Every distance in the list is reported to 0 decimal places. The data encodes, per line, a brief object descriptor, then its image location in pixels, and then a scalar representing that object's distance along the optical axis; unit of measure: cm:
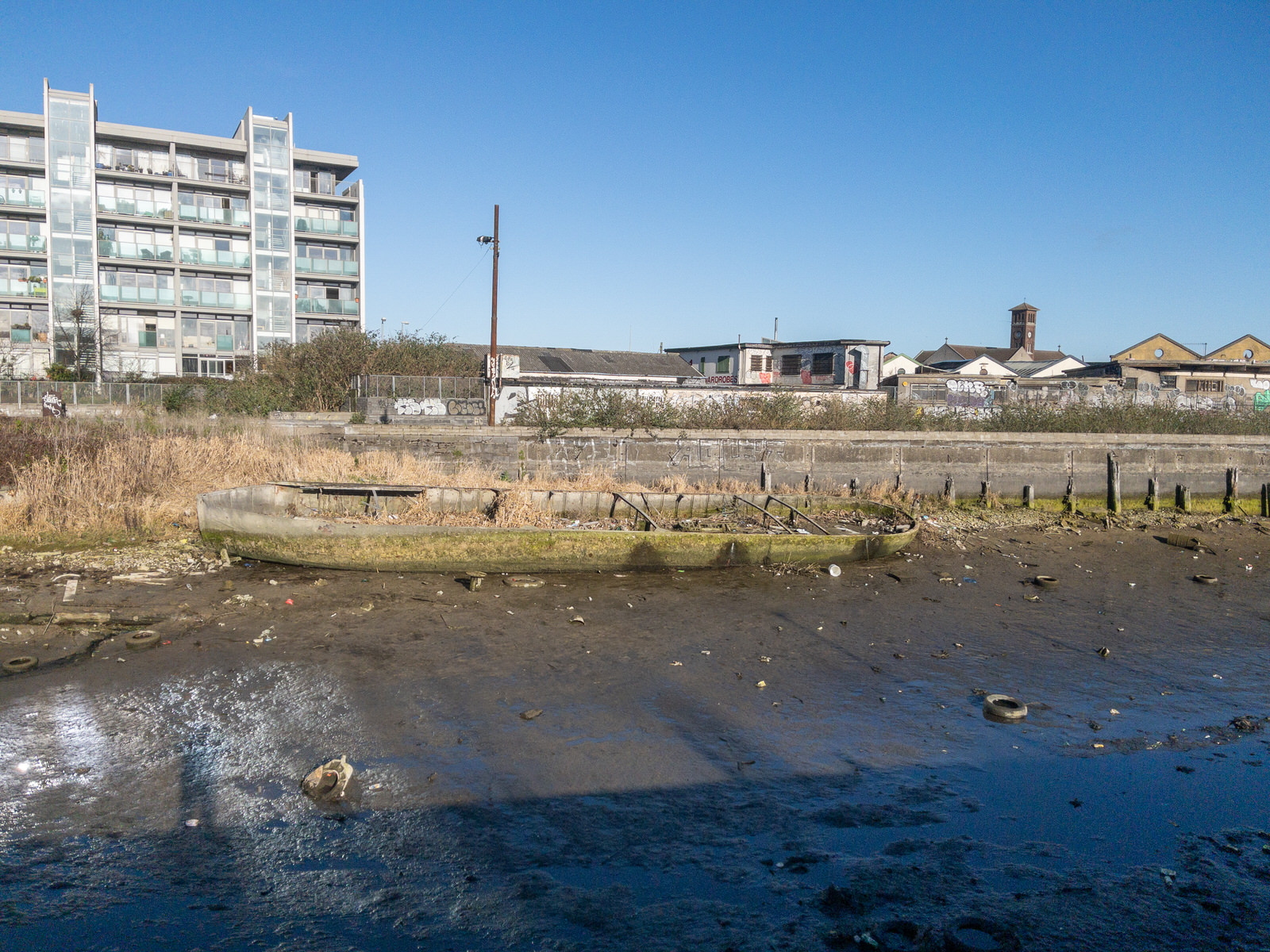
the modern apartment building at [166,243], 4191
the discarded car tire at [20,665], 868
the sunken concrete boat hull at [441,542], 1330
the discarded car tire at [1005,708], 838
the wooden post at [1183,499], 2245
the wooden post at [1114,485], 2219
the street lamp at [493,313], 2462
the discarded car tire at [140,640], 955
